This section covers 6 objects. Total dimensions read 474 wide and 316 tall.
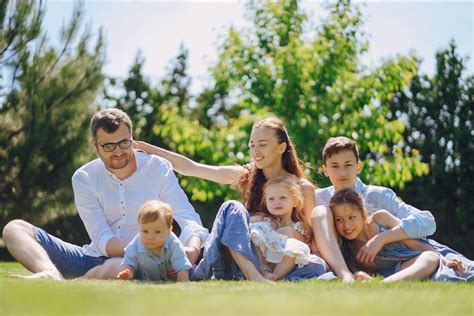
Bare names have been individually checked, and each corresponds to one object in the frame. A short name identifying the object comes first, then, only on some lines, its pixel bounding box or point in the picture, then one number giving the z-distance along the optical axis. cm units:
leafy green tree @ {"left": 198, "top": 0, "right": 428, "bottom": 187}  1243
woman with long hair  512
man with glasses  534
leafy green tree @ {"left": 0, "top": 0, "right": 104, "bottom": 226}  1541
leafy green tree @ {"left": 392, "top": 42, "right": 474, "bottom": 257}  1656
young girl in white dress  517
